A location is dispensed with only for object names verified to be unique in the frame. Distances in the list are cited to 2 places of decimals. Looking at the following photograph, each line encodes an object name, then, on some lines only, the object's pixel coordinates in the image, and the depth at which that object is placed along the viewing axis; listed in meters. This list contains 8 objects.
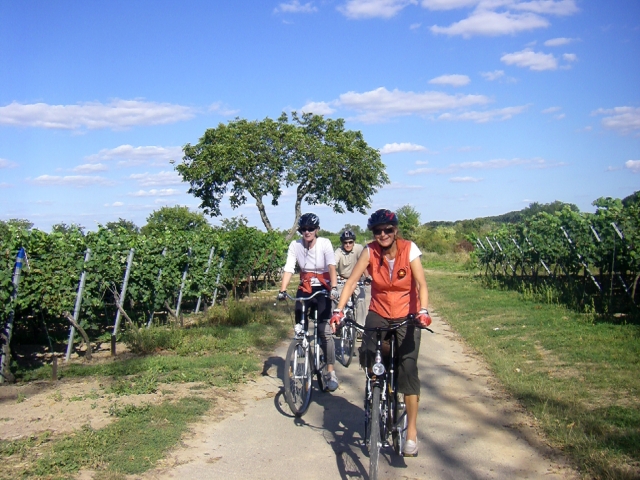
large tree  41.12
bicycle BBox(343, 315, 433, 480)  4.80
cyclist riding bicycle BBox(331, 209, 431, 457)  5.09
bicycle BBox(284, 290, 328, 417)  6.58
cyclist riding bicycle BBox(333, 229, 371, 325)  9.78
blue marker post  8.02
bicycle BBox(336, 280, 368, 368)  9.45
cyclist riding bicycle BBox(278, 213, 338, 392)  7.42
